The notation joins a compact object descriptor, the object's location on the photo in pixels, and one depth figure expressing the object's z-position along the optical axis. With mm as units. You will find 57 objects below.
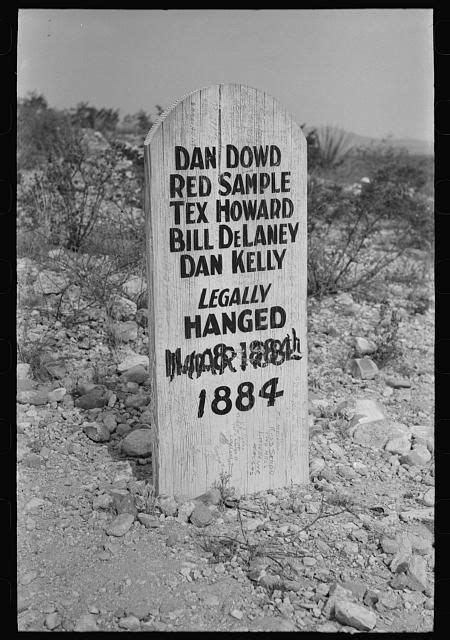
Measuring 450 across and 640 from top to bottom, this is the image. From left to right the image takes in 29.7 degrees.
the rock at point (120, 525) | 3434
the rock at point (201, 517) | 3505
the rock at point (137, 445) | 4098
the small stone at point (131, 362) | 4914
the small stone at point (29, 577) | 3199
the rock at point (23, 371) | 4761
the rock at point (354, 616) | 2963
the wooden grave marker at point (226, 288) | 3428
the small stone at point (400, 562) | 3305
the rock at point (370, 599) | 3115
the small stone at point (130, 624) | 2947
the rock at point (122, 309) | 5441
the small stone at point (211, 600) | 3049
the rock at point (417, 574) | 3238
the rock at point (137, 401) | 4535
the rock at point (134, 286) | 5766
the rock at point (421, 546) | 3482
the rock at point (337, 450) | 4226
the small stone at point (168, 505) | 3557
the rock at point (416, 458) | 4188
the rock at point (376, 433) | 4355
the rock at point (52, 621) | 2957
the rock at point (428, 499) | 3857
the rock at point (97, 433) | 4223
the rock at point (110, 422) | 4320
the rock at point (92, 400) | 4500
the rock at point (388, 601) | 3119
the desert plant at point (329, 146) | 9945
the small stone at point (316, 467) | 4008
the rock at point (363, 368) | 5121
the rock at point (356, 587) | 3154
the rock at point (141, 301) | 5633
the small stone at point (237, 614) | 2992
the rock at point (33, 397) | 4512
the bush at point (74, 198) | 6348
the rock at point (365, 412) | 4539
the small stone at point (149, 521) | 3489
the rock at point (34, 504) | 3671
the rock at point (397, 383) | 5059
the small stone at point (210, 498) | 3635
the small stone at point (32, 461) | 3992
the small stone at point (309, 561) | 3312
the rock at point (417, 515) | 3710
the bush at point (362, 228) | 6461
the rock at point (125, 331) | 5199
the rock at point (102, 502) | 3639
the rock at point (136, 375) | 4793
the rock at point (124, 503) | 3567
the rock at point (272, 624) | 2949
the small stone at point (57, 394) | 4555
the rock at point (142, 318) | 5446
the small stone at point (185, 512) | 3541
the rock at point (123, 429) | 4316
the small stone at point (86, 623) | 2938
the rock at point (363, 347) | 5371
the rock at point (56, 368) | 4789
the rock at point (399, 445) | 4289
